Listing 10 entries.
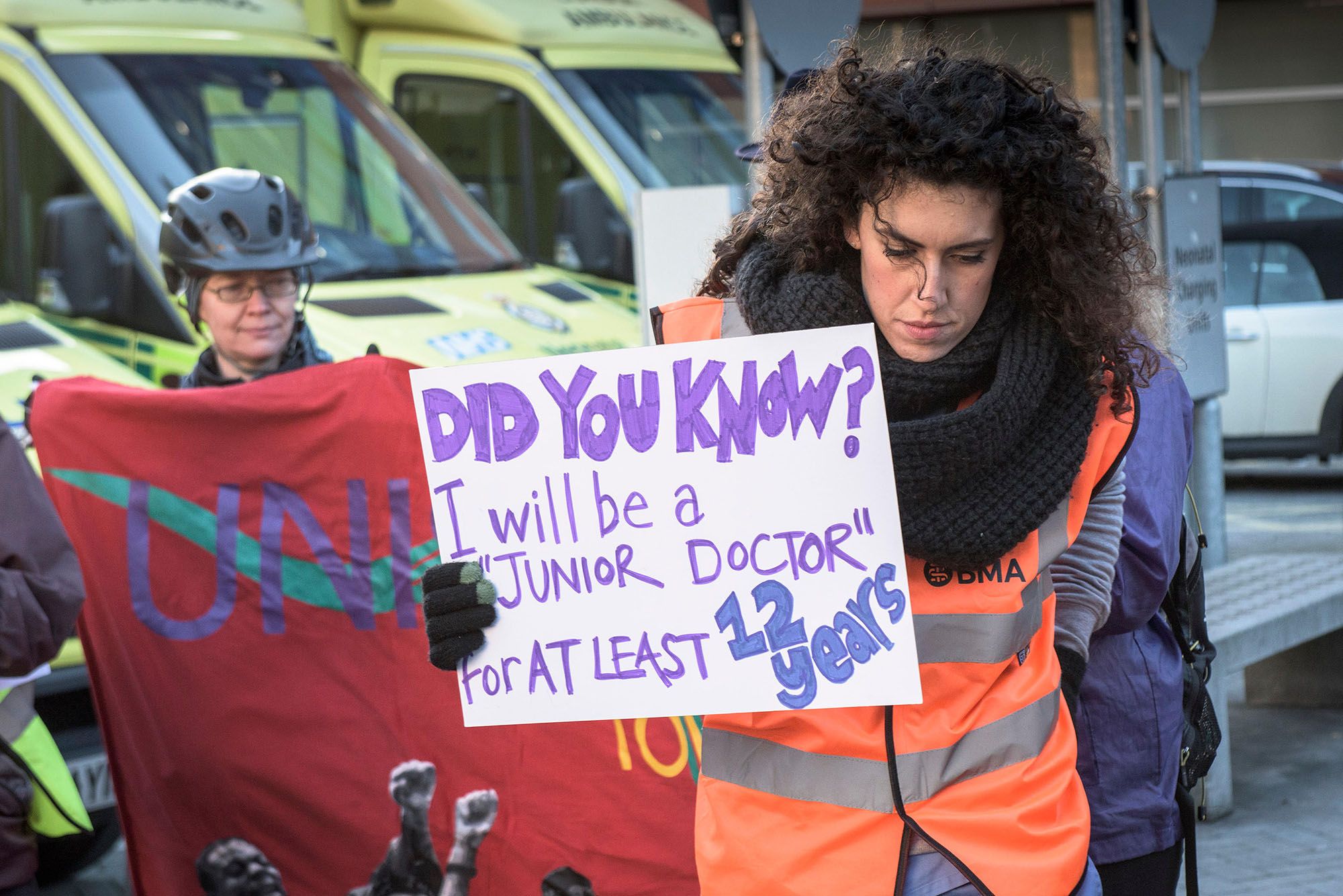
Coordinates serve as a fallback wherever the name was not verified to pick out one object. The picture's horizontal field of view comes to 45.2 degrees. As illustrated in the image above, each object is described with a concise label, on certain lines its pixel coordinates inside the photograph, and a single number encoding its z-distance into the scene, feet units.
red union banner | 13.01
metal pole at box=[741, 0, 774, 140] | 15.79
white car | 38.86
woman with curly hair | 7.24
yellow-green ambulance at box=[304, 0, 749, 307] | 31.32
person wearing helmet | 14.87
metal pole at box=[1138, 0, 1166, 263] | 22.94
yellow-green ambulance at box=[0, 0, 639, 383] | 21.29
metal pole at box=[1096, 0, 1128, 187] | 22.39
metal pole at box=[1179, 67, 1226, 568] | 22.59
